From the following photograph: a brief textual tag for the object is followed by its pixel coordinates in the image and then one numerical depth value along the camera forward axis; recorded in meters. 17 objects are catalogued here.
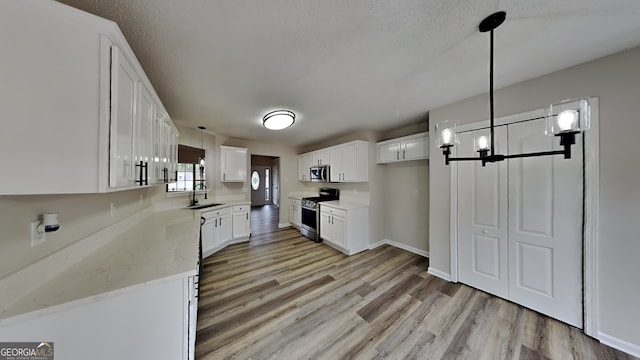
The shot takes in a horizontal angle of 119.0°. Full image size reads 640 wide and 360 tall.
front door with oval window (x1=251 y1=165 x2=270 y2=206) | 9.20
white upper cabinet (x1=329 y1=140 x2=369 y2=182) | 3.75
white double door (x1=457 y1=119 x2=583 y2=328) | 1.84
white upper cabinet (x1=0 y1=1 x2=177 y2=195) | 0.77
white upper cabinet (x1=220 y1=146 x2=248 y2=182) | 4.22
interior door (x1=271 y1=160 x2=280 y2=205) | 9.58
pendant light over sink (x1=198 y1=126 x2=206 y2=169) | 3.94
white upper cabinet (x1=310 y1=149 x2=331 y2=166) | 4.45
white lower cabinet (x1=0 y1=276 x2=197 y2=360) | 0.83
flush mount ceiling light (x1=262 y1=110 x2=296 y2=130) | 2.76
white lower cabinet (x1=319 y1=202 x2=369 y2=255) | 3.51
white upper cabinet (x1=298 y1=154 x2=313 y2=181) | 5.14
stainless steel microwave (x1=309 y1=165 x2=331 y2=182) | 4.39
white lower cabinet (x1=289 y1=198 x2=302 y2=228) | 5.05
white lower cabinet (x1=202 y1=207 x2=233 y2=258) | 3.22
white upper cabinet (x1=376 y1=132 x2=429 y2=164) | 3.17
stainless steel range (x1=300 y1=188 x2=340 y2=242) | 4.18
